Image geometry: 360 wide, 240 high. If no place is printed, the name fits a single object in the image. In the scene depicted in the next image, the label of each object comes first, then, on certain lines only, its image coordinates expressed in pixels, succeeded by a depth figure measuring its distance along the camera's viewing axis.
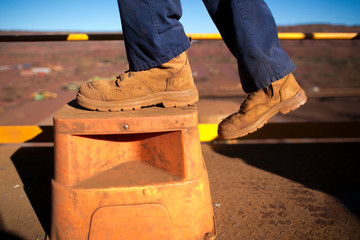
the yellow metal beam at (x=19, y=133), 2.10
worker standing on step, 1.24
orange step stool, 1.14
